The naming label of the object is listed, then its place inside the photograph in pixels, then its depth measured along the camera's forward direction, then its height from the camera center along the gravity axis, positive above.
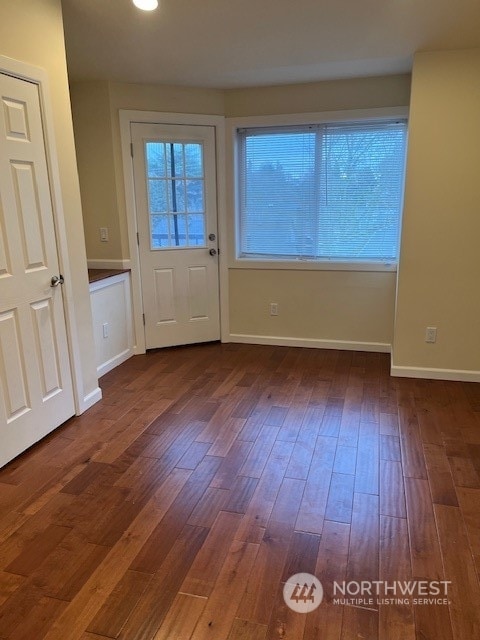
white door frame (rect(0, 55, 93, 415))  2.35 -0.01
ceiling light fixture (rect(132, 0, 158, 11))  2.35 +1.02
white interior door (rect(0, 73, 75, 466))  2.34 -0.40
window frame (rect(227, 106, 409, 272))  3.82 +0.27
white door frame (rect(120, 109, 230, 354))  3.86 +0.10
